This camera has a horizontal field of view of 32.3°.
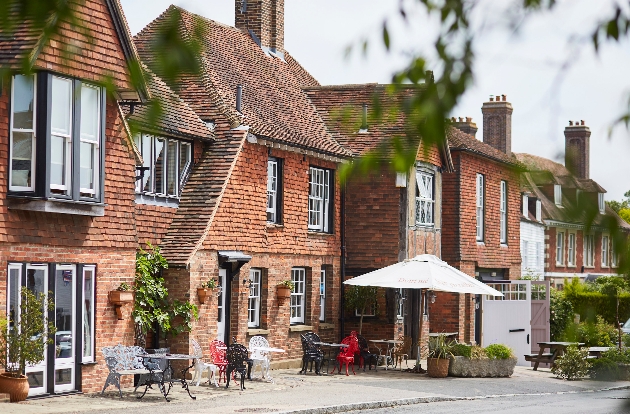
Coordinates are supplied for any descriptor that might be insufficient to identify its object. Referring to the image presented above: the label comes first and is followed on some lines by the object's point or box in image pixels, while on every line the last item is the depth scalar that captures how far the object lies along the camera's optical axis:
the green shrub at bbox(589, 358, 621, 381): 22.99
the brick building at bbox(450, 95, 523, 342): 32.50
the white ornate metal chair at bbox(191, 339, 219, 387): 20.30
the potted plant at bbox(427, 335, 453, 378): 24.78
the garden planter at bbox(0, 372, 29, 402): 16.20
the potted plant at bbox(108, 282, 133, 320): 18.75
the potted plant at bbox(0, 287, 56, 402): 16.08
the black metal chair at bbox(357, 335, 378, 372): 26.72
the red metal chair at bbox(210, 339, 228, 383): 20.44
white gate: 33.34
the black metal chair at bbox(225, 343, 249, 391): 20.23
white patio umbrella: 24.14
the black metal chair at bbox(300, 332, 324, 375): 24.05
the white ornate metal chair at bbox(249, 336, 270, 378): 21.88
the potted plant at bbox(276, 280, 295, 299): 24.75
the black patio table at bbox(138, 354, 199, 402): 17.91
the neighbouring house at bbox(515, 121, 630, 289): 51.00
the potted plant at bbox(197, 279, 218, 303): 21.23
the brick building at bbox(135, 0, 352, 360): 21.75
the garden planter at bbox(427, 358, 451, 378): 24.77
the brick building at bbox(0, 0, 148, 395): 16.67
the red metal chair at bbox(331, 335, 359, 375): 24.81
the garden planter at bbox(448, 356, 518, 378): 25.28
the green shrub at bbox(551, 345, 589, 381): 26.08
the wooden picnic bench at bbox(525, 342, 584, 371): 29.70
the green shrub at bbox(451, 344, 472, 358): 25.30
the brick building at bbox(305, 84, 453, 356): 28.31
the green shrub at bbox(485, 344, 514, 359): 25.62
